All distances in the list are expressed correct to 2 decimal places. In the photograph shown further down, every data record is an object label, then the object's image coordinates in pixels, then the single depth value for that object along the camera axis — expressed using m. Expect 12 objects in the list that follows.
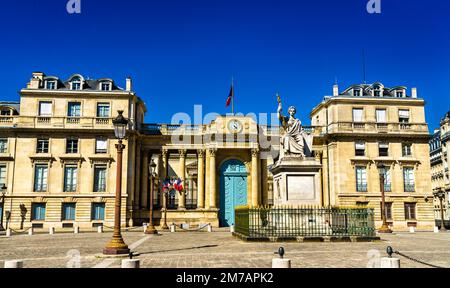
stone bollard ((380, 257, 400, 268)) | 7.37
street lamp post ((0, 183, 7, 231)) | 34.49
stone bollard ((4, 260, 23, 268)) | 7.41
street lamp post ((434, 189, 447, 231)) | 38.56
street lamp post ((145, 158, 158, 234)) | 26.97
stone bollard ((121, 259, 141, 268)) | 7.63
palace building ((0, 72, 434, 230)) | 37.75
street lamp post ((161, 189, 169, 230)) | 34.00
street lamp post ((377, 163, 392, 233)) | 29.84
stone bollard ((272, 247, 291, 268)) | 7.44
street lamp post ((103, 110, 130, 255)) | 13.23
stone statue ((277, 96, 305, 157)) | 18.19
